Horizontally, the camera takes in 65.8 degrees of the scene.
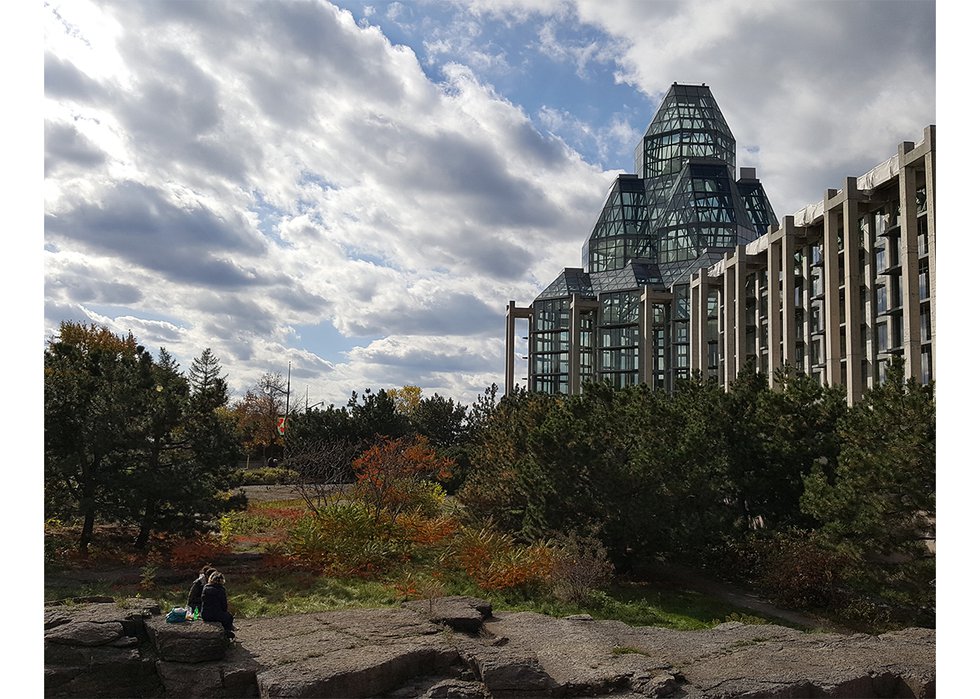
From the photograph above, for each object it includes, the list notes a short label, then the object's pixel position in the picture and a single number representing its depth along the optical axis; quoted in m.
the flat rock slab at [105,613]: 10.87
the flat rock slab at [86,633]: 10.26
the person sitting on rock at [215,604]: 10.85
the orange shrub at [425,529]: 21.34
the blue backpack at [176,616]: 10.80
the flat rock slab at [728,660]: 9.41
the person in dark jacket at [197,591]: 11.46
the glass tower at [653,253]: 58.19
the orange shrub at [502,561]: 16.84
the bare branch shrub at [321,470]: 24.39
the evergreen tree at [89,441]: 19.11
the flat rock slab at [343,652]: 9.41
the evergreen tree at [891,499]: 13.88
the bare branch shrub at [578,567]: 16.08
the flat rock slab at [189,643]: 10.17
